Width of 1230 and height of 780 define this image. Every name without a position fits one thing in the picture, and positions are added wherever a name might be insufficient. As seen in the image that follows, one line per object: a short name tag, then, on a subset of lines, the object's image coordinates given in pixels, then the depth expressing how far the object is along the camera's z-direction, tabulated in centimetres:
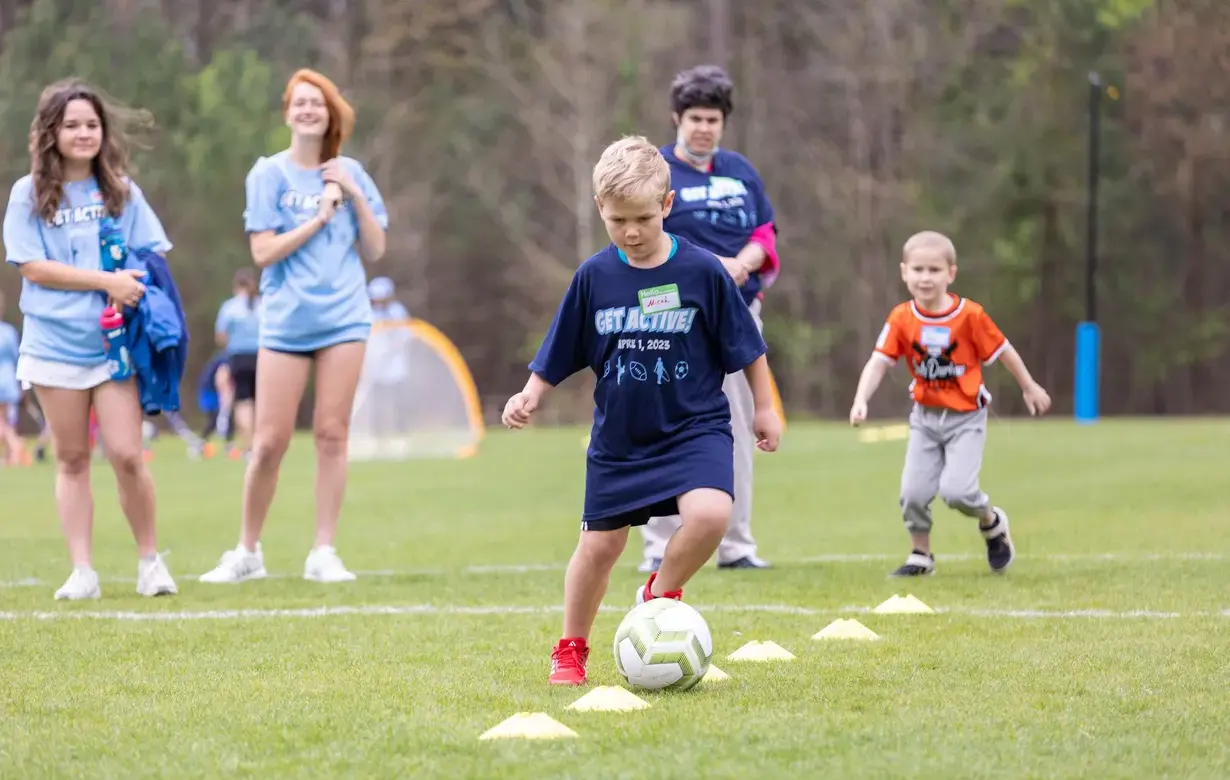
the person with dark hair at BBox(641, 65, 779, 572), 1602
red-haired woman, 1569
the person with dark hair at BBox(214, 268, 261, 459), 4006
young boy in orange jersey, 1555
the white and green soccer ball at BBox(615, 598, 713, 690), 941
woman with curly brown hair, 1419
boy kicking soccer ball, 981
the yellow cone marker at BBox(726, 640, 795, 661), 1063
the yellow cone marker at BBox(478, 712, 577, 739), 810
